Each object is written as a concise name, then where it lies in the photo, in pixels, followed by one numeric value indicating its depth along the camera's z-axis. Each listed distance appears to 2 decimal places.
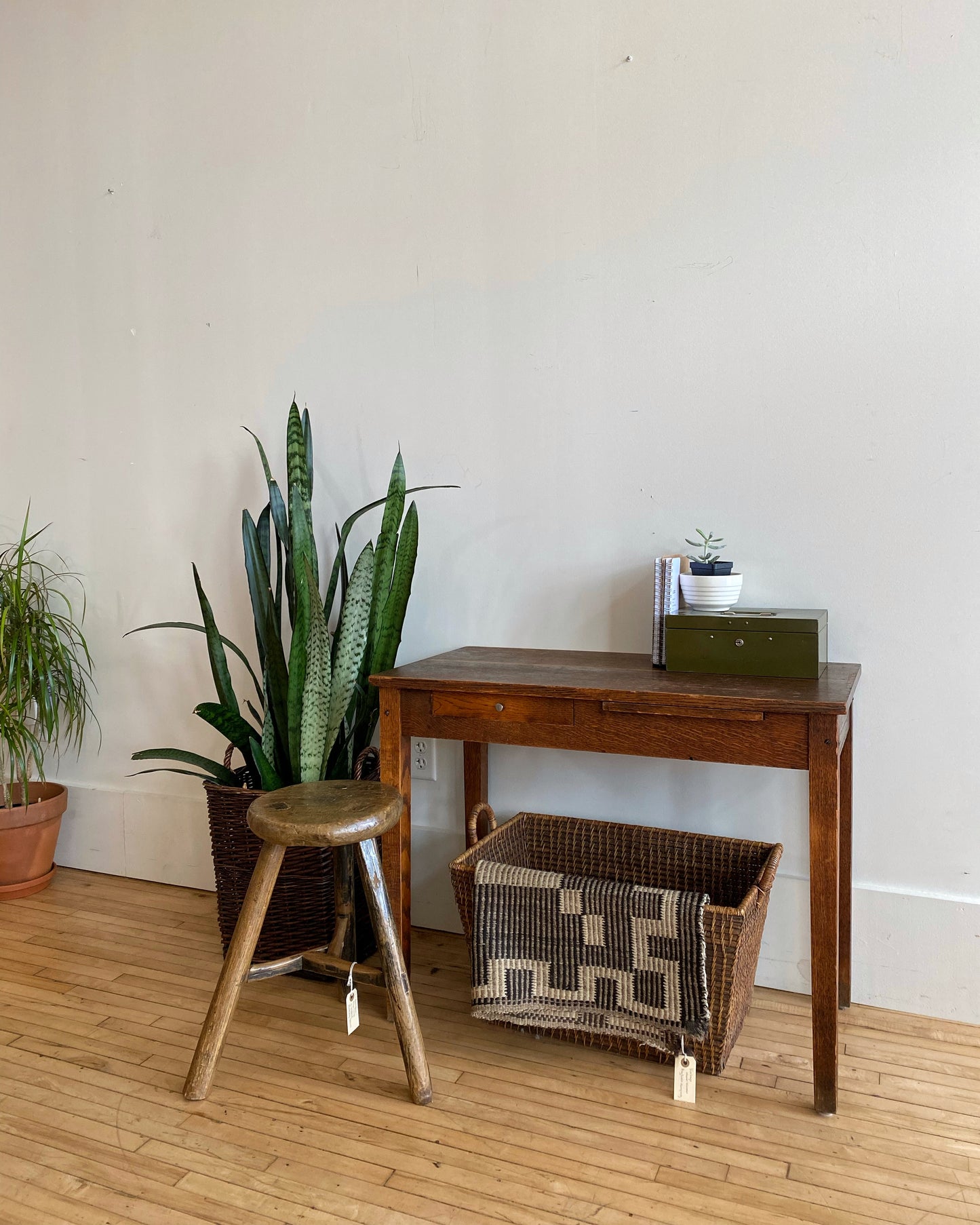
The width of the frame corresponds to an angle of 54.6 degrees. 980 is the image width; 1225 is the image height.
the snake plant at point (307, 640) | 2.28
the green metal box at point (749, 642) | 1.96
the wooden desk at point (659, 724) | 1.76
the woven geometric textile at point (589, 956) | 1.83
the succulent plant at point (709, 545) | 2.25
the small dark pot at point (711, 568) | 2.13
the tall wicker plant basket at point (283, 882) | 2.38
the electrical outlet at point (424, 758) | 2.65
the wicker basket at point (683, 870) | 1.82
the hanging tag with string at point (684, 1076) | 1.82
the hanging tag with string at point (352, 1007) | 1.96
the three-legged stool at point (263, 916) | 1.80
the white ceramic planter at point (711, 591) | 2.11
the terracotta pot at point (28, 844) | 2.91
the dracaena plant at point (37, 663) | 2.88
